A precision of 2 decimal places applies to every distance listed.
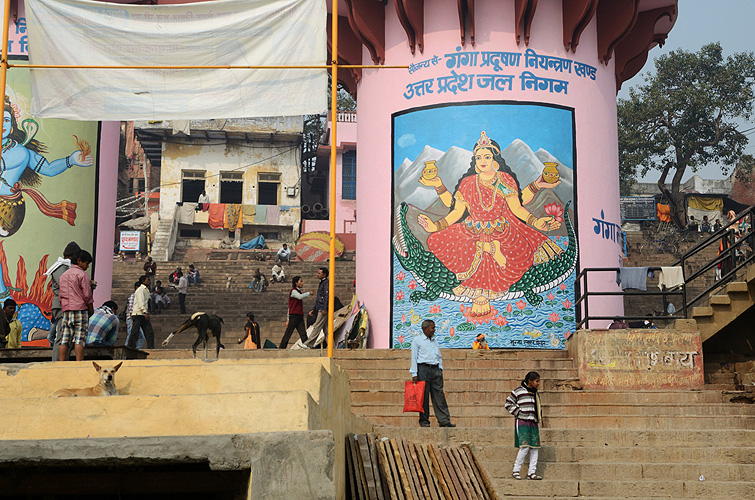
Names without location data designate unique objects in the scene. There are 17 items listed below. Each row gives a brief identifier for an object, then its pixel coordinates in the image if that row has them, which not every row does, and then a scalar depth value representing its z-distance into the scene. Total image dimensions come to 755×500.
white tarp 11.12
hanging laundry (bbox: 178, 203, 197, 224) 42.69
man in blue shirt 12.12
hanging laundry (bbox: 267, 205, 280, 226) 43.66
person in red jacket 16.73
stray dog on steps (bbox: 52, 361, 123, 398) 7.21
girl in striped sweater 10.38
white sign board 39.44
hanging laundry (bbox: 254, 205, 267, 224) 43.47
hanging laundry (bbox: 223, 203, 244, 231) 43.03
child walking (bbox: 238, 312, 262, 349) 17.53
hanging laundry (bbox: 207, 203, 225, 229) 42.84
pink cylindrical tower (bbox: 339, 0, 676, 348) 17.80
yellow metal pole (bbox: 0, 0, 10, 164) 10.32
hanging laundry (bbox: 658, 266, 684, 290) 15.88
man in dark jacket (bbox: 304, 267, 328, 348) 17.14
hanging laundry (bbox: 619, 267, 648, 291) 16.45
